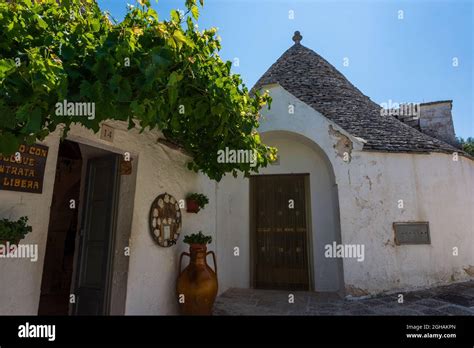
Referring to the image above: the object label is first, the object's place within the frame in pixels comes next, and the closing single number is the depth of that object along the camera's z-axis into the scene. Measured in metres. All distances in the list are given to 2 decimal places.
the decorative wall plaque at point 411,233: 6.02
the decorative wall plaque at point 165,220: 4.48
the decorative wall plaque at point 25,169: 2.79
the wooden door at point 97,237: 3.94
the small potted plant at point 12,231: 2.50
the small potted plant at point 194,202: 5.33
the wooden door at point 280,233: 6.98
